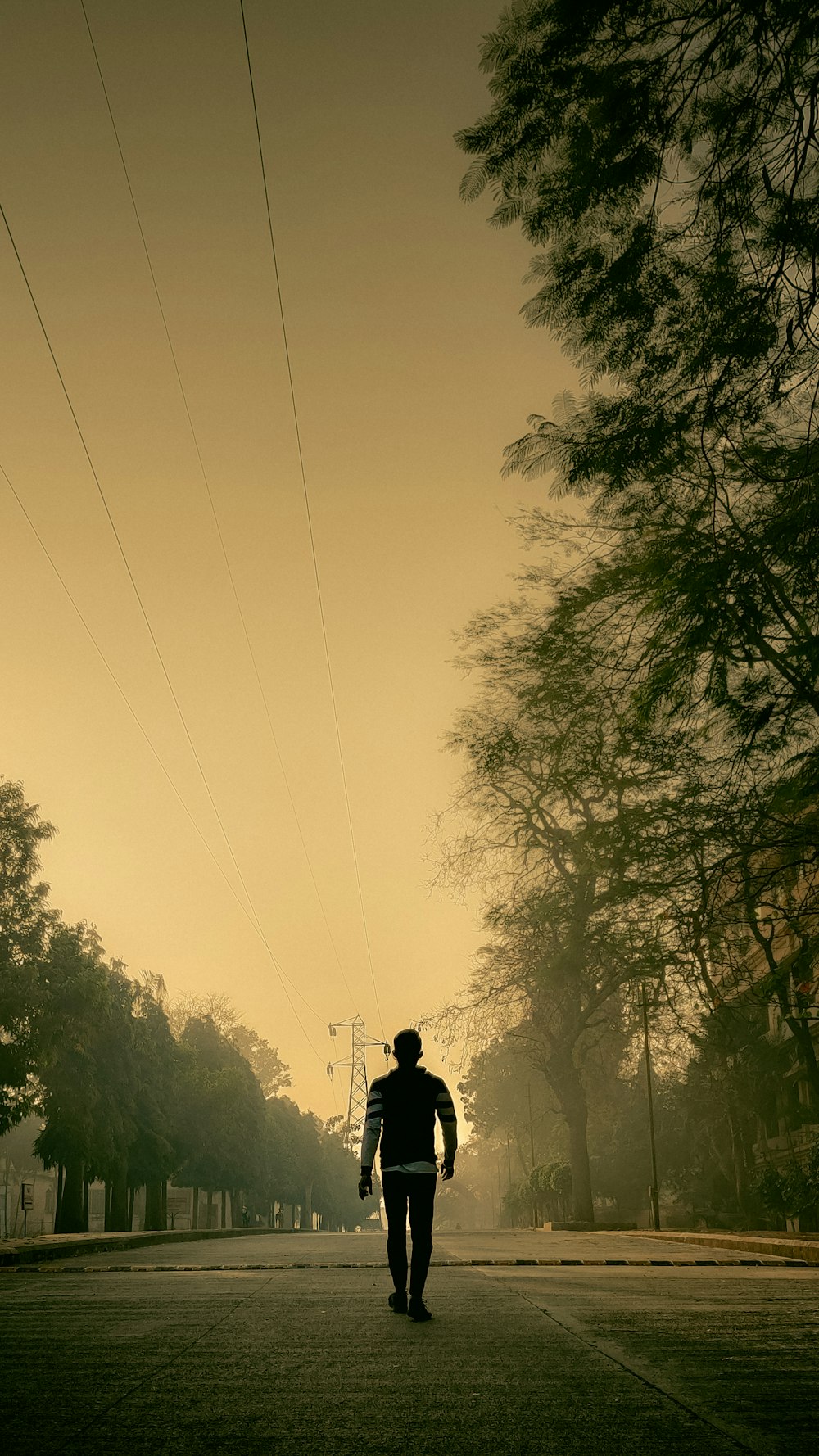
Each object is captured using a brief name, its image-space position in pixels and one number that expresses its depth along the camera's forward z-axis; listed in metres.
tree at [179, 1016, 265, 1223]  61.22
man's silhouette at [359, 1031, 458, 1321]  8.54
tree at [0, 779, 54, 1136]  33.31
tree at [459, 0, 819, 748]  7.17
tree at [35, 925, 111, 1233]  34.97
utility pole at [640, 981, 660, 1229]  36.39
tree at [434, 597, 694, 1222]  15.17
